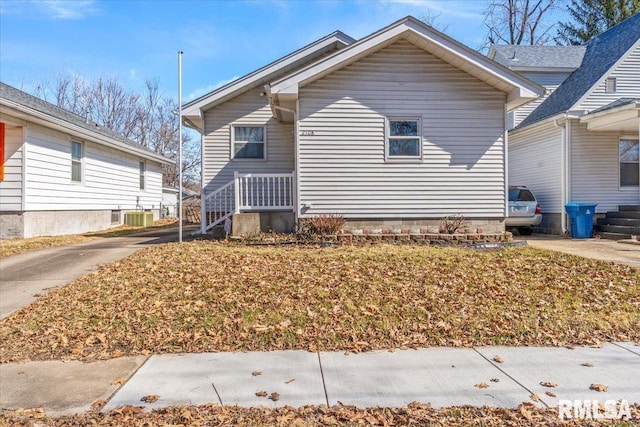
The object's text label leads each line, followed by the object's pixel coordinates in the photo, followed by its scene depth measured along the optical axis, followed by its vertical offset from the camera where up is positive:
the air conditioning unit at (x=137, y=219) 17.81 -0.16
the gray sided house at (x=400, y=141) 9.98 +1.82
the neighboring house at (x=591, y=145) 12.75 +2.27
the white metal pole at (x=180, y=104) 9.13 +2.53
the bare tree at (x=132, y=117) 36.41 +9.11
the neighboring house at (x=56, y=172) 11.23 +1.43
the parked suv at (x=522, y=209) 12.65 +0.17
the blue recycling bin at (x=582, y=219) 11.88 -0.12
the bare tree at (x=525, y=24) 29.25 +13.70
